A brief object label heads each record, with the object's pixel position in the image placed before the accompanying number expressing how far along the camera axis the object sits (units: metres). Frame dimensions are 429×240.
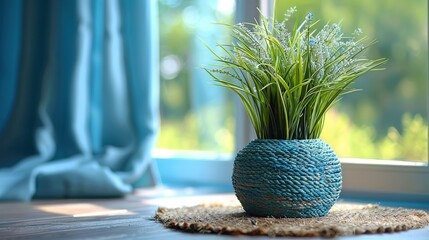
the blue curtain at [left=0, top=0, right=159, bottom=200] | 2.47
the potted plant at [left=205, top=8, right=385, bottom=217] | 1.69
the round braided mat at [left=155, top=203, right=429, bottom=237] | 1.56
